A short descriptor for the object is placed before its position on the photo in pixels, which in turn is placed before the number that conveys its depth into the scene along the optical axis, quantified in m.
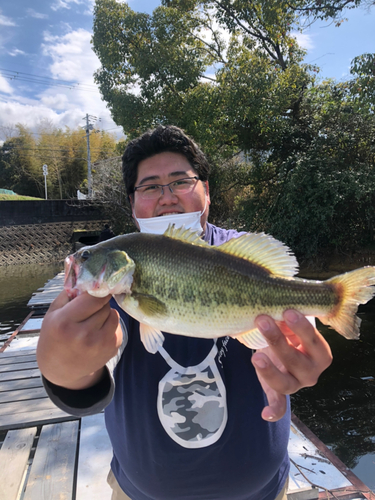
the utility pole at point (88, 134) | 24.02
